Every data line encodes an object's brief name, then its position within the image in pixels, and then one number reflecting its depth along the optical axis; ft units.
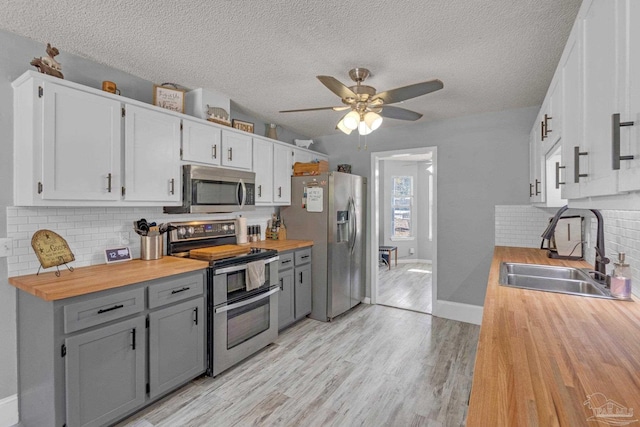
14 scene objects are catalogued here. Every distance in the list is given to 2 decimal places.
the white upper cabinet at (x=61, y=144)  6.07
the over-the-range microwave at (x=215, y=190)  8.69
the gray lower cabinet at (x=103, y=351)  5.53
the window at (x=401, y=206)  23.67
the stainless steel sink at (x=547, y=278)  6.47
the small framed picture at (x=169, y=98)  8.39
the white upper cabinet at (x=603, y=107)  2.49
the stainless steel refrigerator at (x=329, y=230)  12.05
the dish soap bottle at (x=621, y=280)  5.12
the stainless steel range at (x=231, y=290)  8.08
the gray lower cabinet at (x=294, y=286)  10.89
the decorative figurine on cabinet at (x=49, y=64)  6.19
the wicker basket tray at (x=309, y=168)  12.80
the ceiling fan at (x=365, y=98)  6.86
